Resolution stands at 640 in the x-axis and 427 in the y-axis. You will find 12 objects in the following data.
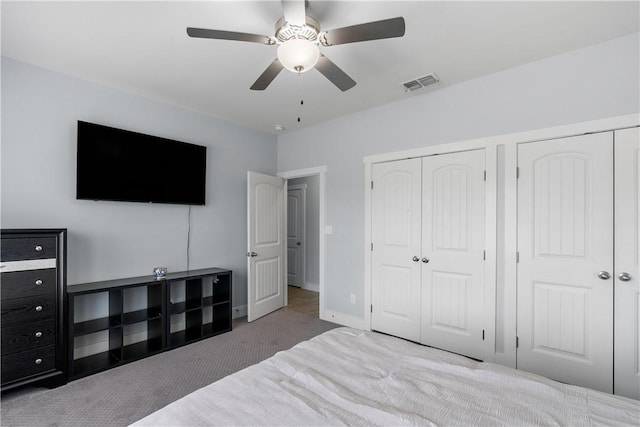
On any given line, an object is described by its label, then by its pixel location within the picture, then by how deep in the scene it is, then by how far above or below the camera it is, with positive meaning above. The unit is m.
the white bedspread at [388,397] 1.13 -0.75
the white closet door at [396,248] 3.31 -0.37
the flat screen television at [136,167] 2.85 +0.48
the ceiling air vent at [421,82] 2.83 +1.27
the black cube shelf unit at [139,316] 2.73 -1.01
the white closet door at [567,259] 2.31 -0.35
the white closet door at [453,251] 2.90 -0.36
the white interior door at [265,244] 3.98 -0.41
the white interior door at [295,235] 6.10 -0.42
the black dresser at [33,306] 2.18 -0.69
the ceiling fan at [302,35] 1.62 +1.00
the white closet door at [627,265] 2.19 -0.35
